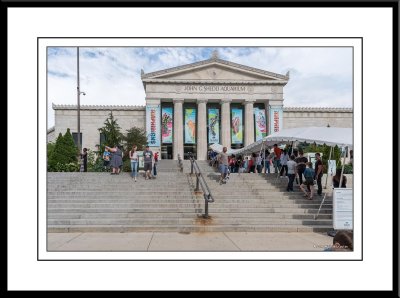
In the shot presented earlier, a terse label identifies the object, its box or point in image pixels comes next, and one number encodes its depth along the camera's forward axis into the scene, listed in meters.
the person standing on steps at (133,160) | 12.73
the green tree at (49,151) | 18.96
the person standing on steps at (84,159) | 15.15
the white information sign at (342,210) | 7.68
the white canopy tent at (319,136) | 9.22
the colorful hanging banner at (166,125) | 42.72
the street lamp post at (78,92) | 22.52
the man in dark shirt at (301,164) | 11.14
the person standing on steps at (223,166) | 12.17
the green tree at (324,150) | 24.42
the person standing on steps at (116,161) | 13.48
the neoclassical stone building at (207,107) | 42.50
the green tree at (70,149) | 18.83
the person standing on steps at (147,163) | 12.78
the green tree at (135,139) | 32.34
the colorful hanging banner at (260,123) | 42.69
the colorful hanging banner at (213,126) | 43.03
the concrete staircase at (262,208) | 8.78
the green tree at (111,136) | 18.67
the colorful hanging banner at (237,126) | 43.16
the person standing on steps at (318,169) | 10.76
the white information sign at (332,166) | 14.16
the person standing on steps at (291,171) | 11.20
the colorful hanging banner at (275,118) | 42.25
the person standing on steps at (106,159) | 15.76
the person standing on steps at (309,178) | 10.47
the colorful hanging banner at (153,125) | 40.62
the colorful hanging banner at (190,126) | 43.16
